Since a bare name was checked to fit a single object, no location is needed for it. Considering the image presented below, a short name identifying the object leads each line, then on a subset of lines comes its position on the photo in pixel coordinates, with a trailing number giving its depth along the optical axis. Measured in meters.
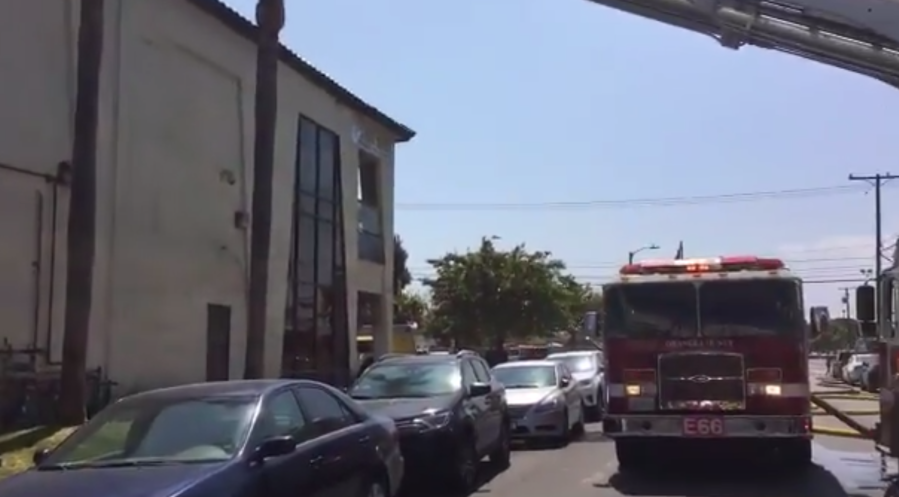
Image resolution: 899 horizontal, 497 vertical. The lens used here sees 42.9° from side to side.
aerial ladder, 13.27
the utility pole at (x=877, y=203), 55.88
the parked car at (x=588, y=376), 25.27
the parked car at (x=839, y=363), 51.83
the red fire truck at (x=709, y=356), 13.65
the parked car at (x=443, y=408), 12.79
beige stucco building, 16.62
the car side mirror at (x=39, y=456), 8.35
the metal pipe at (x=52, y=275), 16.91
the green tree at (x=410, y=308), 63.34
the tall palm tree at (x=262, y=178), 18.84
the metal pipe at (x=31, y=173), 16.03
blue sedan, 7.41
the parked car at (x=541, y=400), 19.28
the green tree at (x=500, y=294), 51.25
